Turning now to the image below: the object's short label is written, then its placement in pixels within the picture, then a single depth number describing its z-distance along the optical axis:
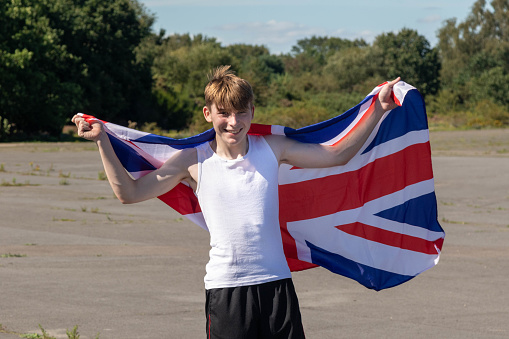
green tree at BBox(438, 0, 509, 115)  79.94
